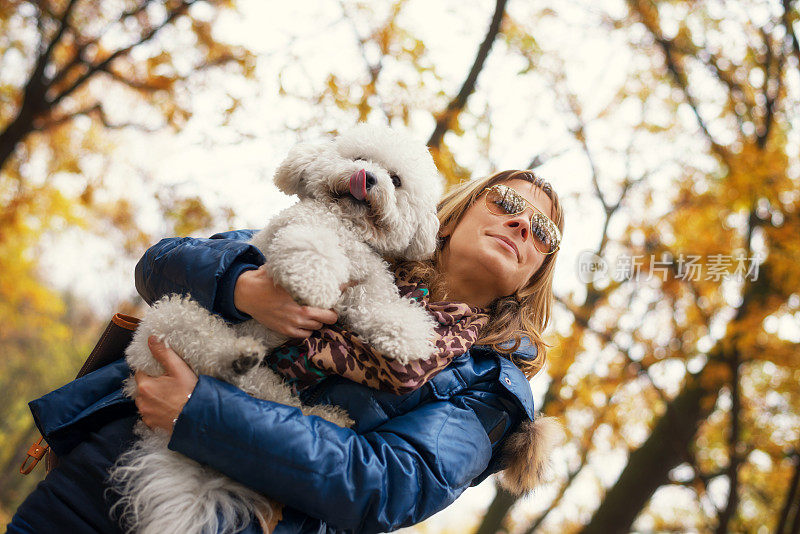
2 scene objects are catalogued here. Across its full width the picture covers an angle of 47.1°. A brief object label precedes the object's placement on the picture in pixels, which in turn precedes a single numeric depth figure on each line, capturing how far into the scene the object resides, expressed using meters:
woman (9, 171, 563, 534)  0.94
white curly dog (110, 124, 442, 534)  0.94
